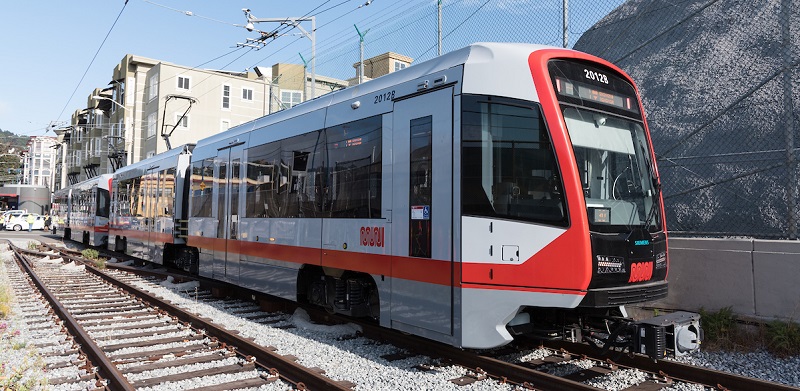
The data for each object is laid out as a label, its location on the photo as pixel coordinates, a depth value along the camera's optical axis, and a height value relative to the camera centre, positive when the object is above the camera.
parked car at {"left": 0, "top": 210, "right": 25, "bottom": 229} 47.59 +0.62
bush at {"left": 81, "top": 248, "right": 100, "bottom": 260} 18.41 -1.07
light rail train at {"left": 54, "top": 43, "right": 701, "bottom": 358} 5.07 +0.23
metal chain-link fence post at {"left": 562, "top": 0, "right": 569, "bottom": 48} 8.44 +3.24
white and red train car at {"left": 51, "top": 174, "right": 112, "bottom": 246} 21.41 +0.58
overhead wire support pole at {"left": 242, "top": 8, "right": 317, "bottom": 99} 17.47 +6.76
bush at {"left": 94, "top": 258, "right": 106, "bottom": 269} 16.34 -1.23
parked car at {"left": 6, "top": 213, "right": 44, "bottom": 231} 47.45 -0.07
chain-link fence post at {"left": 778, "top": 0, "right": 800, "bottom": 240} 6.57 +1.35
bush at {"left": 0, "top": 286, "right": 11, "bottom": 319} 9.05 -1.43
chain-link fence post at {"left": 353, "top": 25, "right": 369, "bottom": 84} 12.53 +3.89
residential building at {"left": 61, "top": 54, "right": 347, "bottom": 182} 39.50 +9.44
